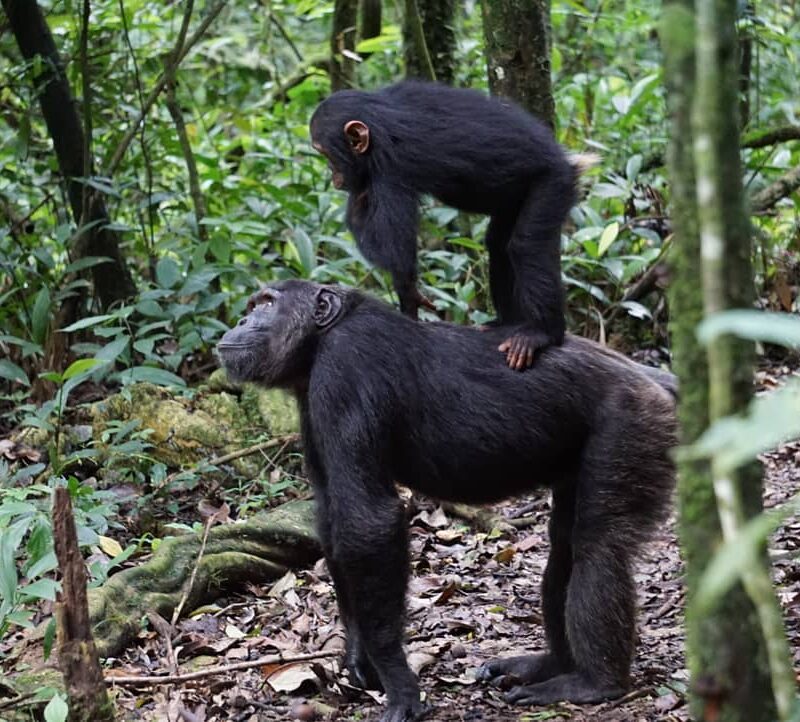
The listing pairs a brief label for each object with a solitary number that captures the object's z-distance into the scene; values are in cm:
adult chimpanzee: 522
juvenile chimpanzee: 619
